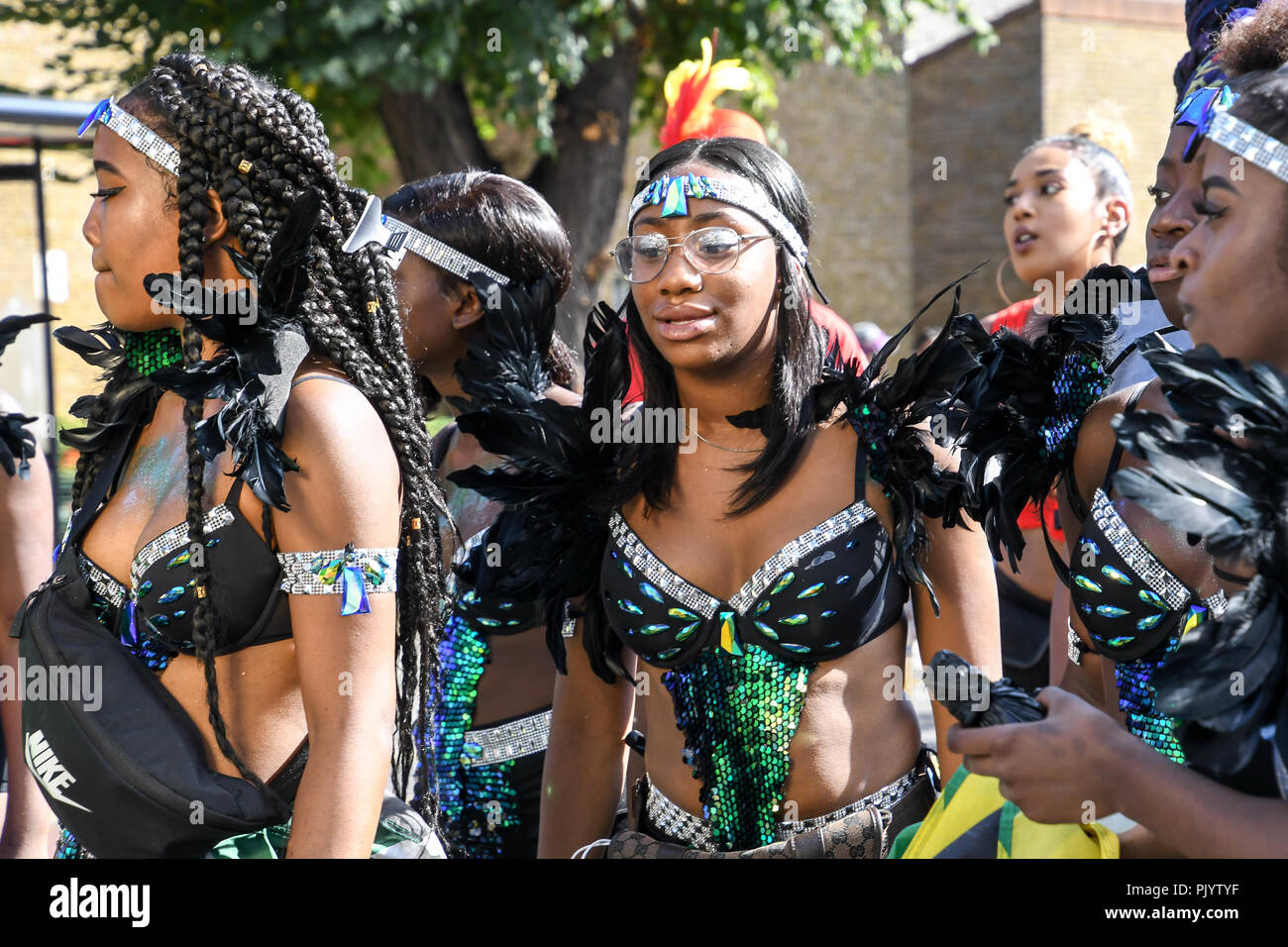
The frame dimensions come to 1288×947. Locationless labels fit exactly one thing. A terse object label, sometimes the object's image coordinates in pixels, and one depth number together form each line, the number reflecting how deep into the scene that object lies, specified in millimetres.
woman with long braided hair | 2031
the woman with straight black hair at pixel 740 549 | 2285
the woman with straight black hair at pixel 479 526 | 2951
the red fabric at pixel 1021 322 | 3791
